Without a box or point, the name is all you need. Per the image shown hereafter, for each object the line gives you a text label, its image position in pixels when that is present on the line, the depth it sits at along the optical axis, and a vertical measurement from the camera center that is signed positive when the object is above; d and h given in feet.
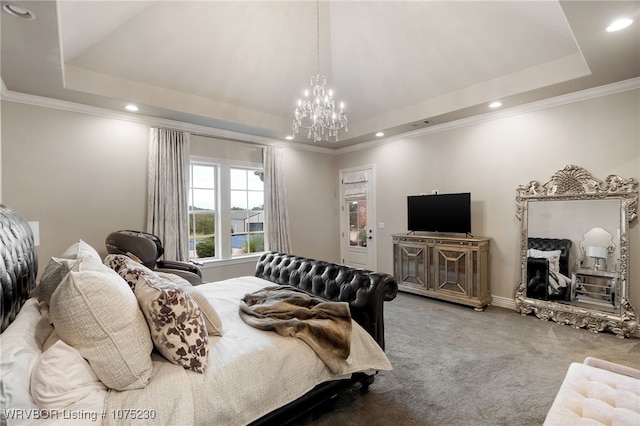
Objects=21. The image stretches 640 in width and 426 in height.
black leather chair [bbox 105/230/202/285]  11.32 -1.48
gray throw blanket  5.93 -2.38
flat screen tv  14.24 -0.19
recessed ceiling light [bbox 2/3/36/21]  6.06 +4.28
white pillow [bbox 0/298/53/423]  3.24 -1.78
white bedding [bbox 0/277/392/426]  3.64 -2.62
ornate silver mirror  10.61 -1.64
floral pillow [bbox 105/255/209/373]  4.64 -1.82
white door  19.20 -0.49
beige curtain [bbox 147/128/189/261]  13.34 +0.99
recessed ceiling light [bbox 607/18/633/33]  7.11 +4.53
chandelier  10.07 +3.59
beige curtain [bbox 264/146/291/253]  17.34 +0.52
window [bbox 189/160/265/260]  15.28 +0.02
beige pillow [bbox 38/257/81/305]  4.67 -1.00
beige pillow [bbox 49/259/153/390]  3.99 -1.60
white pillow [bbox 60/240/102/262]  5.42 -0.78
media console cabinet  13.38 -2.84
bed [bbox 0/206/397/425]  3.72 -2.22
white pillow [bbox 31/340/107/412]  3.59 -2.13
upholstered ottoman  4.24 -3.02
